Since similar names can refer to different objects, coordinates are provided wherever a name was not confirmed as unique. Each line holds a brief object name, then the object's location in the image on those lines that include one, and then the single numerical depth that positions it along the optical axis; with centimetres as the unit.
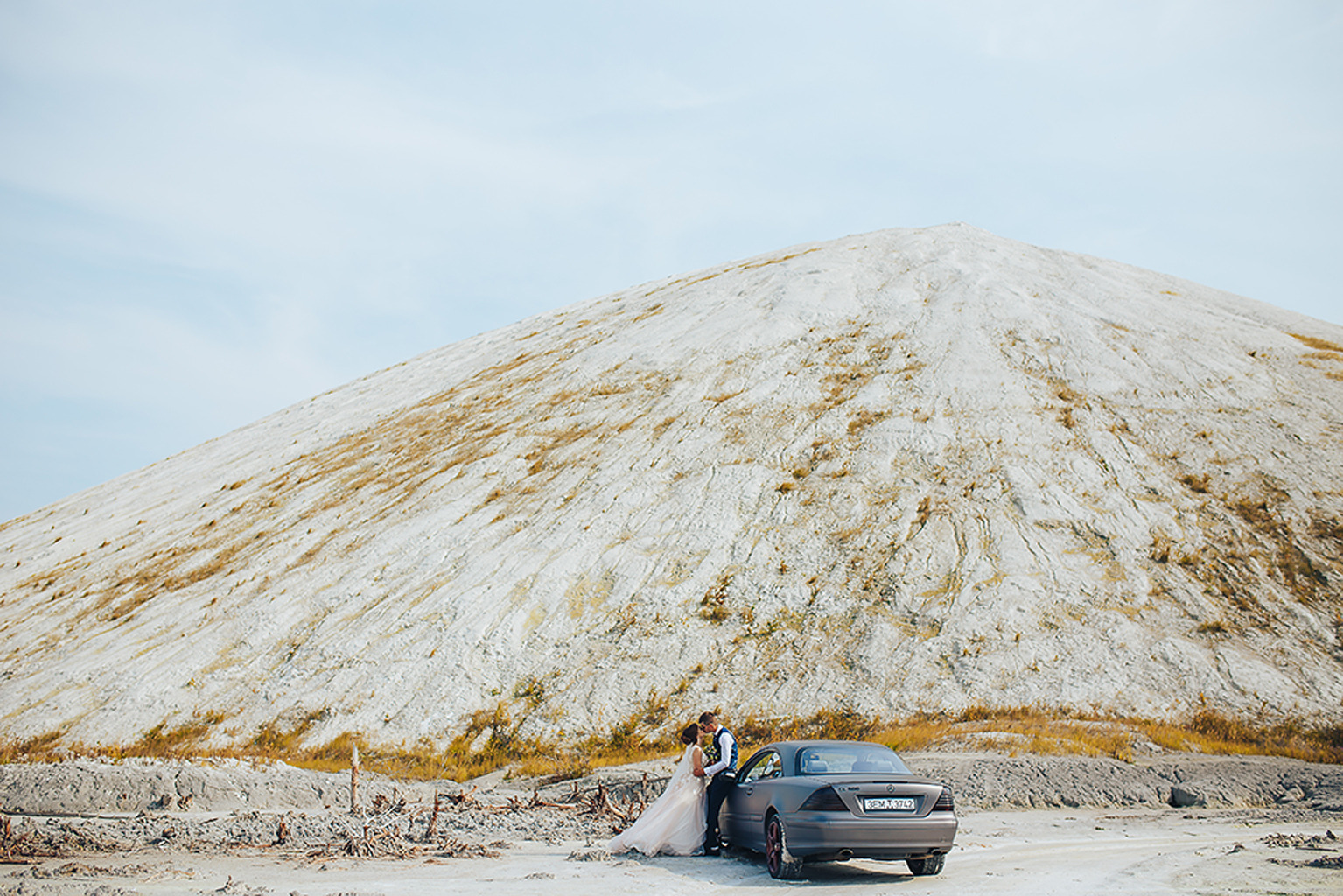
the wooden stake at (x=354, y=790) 1498
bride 1234
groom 1245
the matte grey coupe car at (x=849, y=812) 988
